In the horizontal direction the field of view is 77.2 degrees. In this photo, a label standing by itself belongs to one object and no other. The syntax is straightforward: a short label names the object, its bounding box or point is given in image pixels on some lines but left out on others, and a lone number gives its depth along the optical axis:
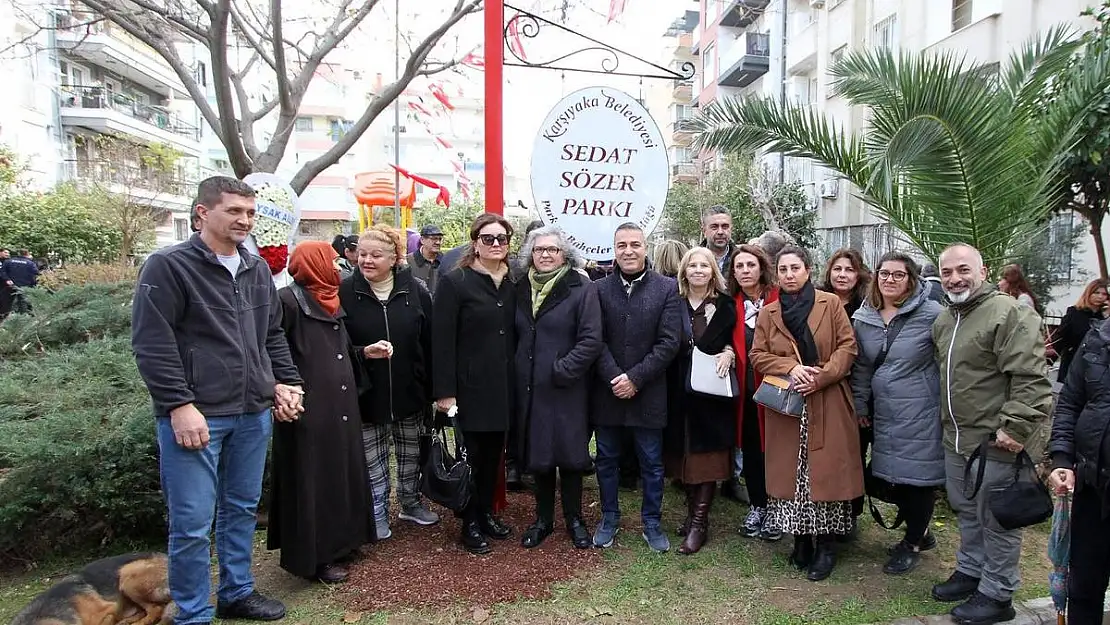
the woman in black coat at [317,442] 3.67
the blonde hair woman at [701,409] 4.27
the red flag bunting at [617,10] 5.60
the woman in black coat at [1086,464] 2.81
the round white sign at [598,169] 4.69
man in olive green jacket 3.21
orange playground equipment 20.55
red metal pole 4.83
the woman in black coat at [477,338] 4.11
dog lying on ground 3.03
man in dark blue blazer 4.14
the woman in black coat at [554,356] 4.14
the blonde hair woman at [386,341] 4.15
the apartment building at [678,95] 34.53
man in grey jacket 2.93
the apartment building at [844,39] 12.09
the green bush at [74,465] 3.95
